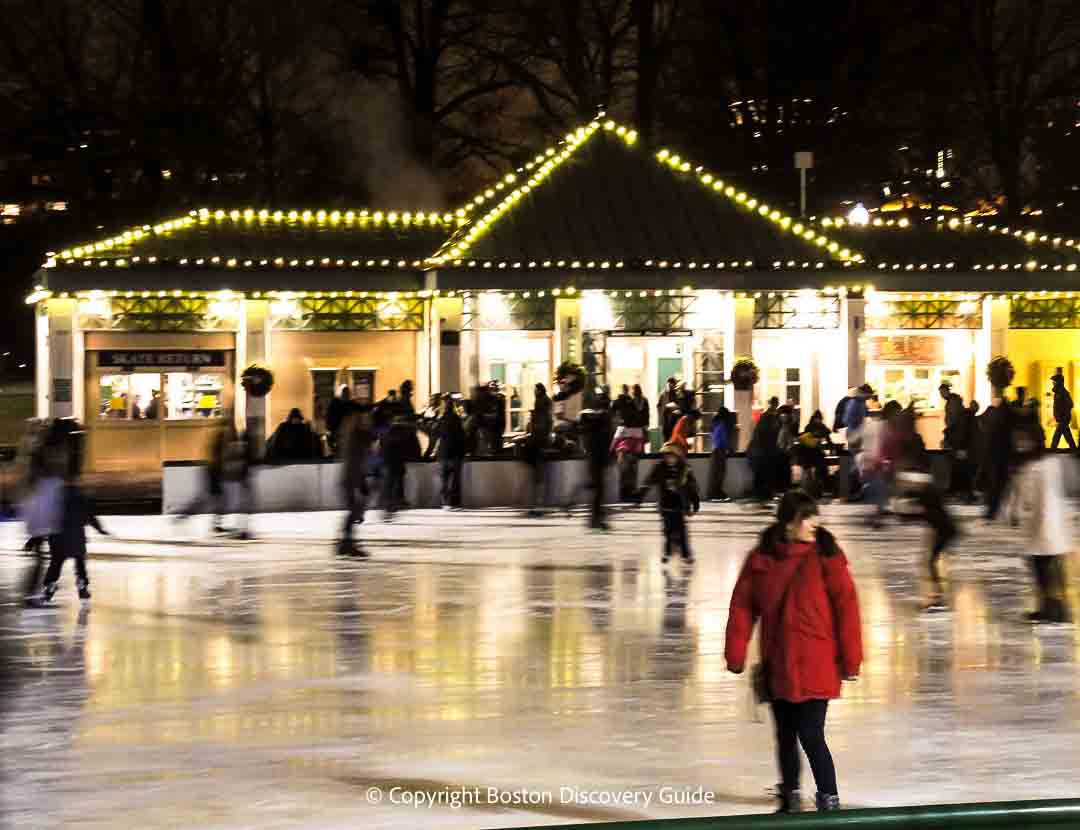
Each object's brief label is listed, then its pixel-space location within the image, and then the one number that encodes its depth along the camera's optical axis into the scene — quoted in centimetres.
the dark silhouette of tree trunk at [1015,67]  4781
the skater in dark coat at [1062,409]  3306
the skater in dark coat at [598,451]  2231
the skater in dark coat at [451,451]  2486
